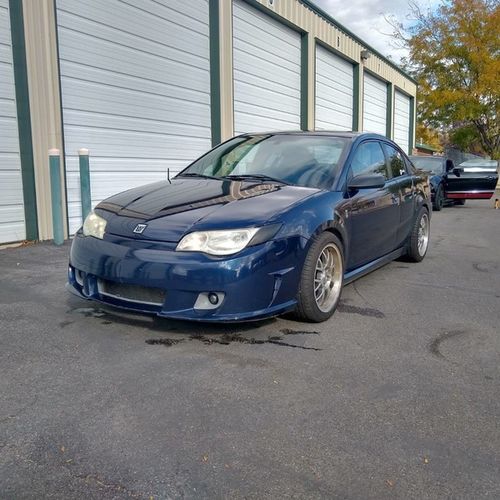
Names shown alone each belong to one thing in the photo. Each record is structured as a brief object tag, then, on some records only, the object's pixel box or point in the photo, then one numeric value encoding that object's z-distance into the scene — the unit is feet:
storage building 24.20
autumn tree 102.32
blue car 11.34
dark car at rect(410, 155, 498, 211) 47.26
